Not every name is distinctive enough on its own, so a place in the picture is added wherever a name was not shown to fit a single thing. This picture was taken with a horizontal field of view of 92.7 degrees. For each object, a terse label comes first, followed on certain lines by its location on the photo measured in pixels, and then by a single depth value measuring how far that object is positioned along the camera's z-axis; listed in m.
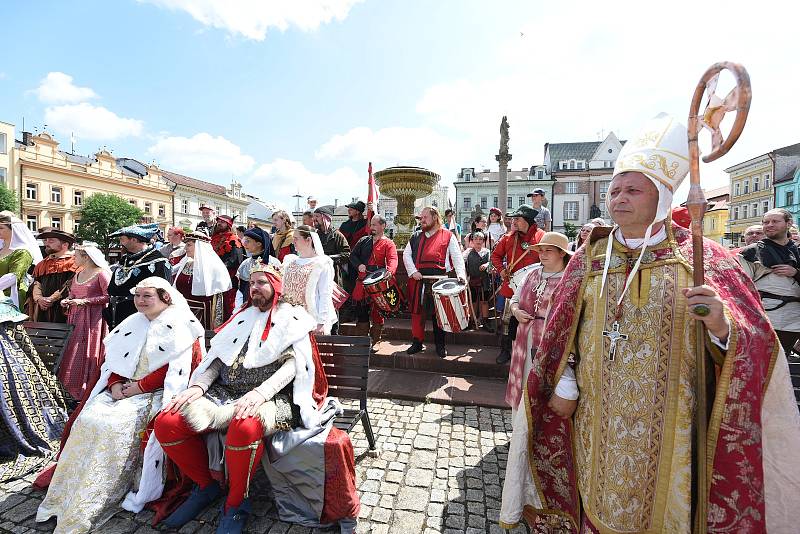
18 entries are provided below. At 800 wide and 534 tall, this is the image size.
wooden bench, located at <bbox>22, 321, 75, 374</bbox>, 3.93
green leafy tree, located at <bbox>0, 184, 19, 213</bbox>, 28.89
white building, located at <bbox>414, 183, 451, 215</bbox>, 44.39
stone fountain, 8.43
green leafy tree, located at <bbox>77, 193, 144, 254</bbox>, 35.78
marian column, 24.10
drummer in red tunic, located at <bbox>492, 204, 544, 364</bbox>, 5.19
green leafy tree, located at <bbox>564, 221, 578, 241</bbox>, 38.12
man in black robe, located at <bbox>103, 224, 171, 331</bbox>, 4.63
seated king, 2.47
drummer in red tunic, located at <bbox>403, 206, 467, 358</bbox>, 5.55
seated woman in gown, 2.62
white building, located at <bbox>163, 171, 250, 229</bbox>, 49.47
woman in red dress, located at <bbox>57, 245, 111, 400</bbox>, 4.36
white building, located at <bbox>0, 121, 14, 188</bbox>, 33.09
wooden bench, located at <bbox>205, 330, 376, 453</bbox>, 3.34
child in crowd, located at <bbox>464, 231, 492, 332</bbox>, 6.88
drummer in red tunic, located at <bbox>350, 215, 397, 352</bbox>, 5.63
